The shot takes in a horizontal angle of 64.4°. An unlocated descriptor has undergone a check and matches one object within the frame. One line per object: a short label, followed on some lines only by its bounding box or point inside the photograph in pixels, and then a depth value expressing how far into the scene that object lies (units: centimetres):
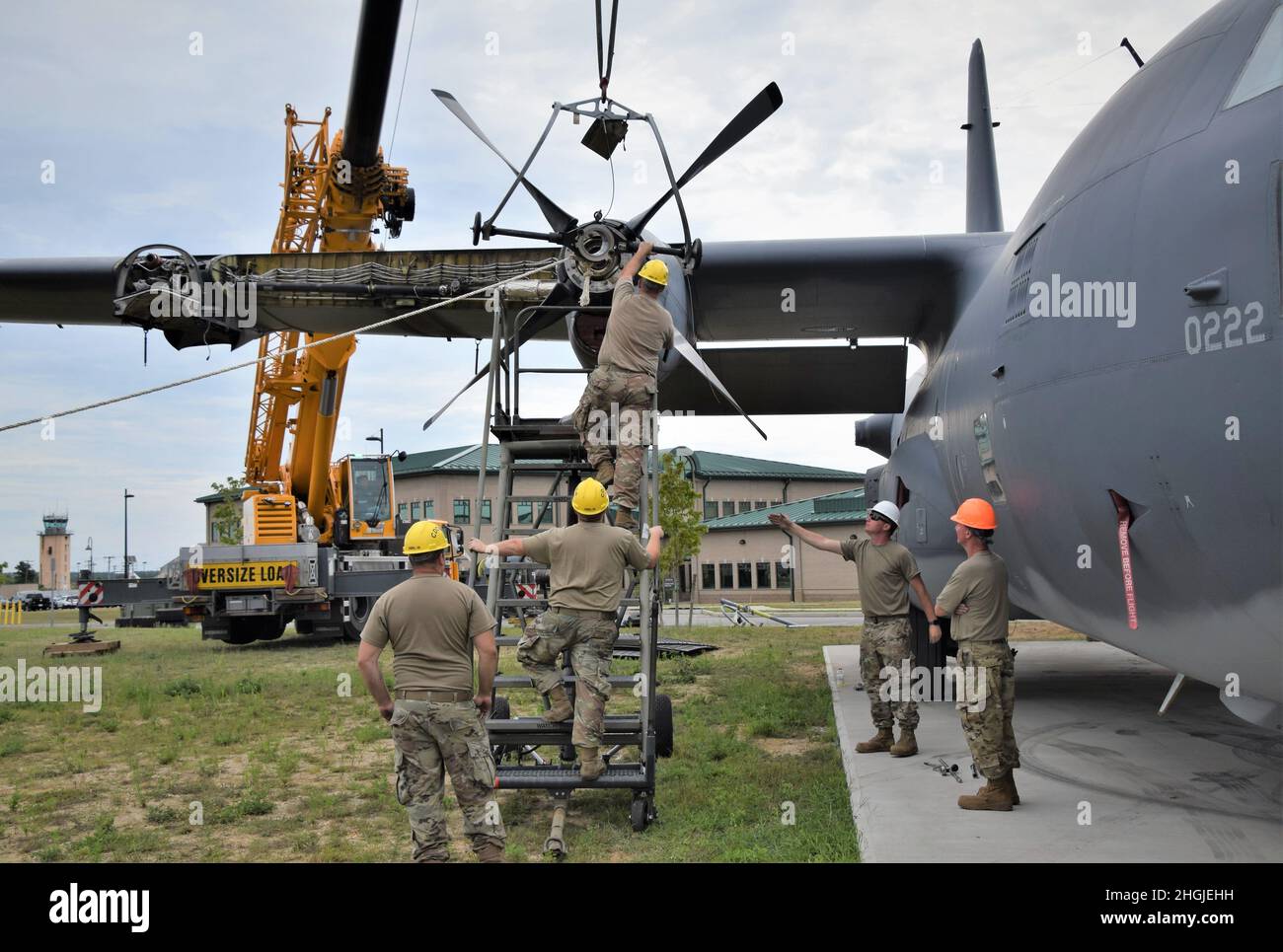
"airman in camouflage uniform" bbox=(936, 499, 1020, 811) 607
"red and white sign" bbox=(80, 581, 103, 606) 2038
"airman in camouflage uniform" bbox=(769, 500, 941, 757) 795
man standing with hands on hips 517
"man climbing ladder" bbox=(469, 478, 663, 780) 632
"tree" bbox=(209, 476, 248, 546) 4276
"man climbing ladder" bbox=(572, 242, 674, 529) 714
